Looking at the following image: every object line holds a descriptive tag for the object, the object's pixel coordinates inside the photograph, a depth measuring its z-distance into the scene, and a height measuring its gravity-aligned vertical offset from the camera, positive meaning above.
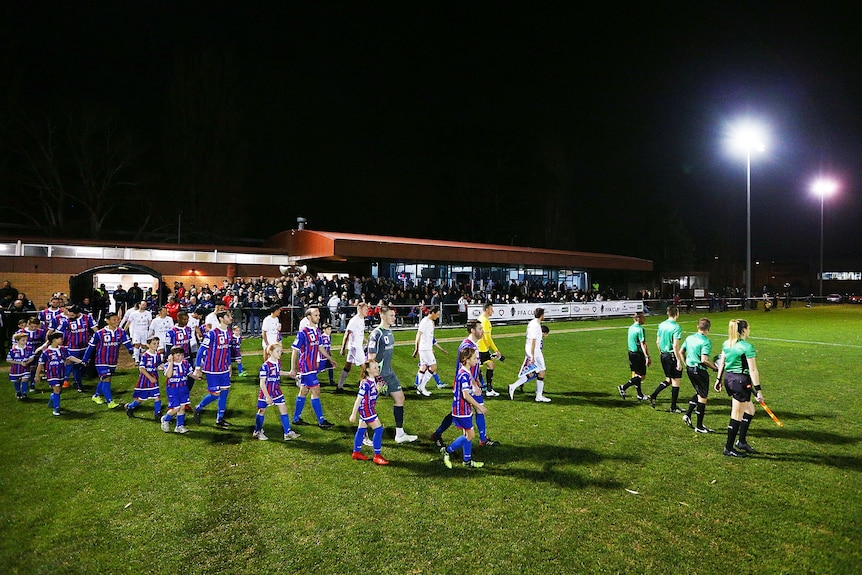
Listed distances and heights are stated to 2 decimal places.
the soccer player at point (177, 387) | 8.23 -1.72
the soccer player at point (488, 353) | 10.97 -1.44
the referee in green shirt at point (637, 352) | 10.31 -1.29
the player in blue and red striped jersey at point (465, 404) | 6.52 -1.54
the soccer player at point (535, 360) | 10.45 -1.49
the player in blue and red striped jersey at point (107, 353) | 10.05 -1.41
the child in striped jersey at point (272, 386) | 7.48 -1.54
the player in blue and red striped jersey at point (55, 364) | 9.44 -1.56
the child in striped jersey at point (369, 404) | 6.76 -1.62
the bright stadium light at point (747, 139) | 29.69 +9.80
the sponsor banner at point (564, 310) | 26.88 -1.07
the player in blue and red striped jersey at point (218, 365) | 8.51 -1.37
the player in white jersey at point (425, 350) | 10.27 -1.30
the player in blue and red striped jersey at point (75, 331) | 11.45 -1.09
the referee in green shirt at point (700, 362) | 7.99 -1.16
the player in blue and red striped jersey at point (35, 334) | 10.79 -1.09
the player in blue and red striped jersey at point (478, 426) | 7.21 -2.05
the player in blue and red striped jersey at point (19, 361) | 10.28 -1.63
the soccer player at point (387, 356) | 7.80 -1.12
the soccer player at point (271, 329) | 9.08 -0.78
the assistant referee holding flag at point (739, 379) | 6.95 -1.23
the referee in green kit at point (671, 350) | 9.35 -1.13
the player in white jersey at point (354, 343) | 10.80 -1.22
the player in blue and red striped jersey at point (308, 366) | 8.55 -1.37
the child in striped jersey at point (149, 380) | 8.87 -1.76
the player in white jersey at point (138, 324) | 13.27 -1.02
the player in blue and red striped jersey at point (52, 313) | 11.66 -0.64
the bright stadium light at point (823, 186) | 42.07 +9.63
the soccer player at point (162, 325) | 12.23 -0.95
